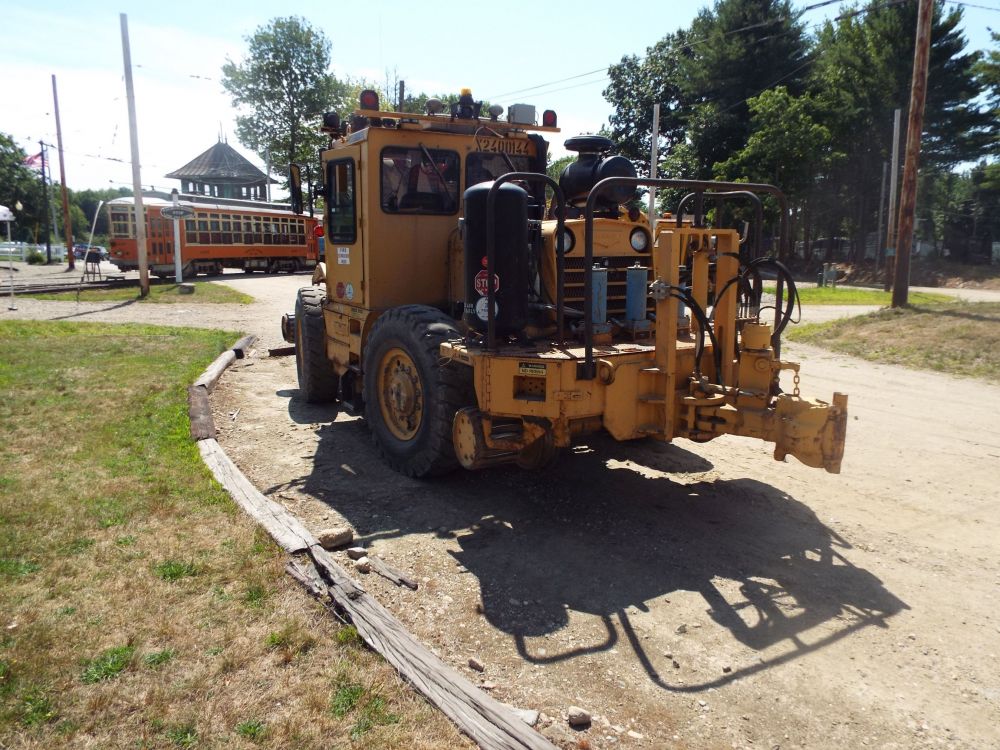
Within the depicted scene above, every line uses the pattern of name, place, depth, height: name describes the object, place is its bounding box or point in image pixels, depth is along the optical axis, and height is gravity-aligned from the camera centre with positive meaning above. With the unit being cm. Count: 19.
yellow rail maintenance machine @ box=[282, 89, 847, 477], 470 -31
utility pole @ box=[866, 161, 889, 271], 3472 +256
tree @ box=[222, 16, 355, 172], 5353 +1288
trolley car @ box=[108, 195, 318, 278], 2912 +111
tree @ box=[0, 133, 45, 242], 5594 +590
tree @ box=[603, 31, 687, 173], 4162 +945
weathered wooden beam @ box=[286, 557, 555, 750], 285 -177
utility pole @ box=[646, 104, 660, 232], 2286 +374
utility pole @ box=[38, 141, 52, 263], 4811 +140
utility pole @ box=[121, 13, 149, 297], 2139 +238
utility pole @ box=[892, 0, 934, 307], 1476 +218
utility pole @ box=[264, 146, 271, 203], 4978 +686
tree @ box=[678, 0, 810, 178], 3703 +992
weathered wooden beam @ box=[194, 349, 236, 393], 927 -145
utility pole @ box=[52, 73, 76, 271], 3675 +426
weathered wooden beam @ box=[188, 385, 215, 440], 694 -153
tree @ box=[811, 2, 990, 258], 3453 +797
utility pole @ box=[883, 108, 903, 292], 2528 +216
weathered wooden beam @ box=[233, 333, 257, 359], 1188 -138
